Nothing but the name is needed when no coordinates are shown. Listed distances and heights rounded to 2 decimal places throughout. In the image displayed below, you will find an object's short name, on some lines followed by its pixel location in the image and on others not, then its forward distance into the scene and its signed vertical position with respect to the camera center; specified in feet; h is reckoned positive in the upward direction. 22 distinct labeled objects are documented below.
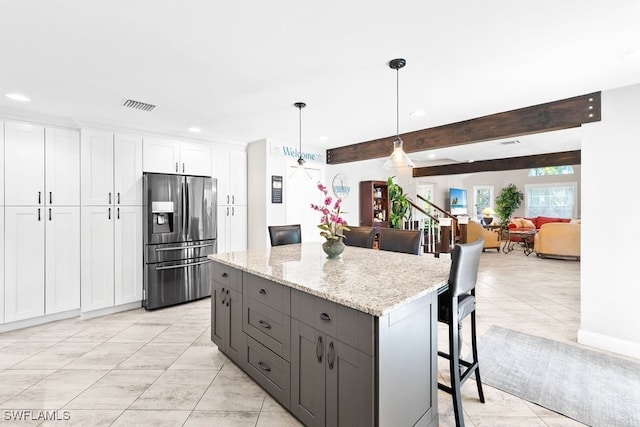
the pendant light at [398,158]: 8.30 +1.46
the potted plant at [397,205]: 23.25 +0.51
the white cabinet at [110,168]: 11.84 +1.72
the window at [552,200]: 32.96 +1.34
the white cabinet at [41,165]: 10.66 +1.67
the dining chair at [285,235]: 11.67 -0.89
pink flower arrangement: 7.88 -0.33
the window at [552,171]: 32.86 +4.49
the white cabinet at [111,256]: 11.93 -1.78
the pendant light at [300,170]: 11.24 +1.54
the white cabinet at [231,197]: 15.20 +0.73
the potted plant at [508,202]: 35.09 +1.14
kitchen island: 4.53 -2.18
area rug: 6.42 -4.08
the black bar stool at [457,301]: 5.56 -1.79
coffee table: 25.90 -2.47
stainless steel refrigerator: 12.74 -1.09
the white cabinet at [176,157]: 13.24 +2.49
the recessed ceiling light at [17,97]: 9.24 +3.51
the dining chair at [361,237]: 11.50 -0.95
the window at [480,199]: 37.96 +1.59
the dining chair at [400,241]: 9.90 -0.96
